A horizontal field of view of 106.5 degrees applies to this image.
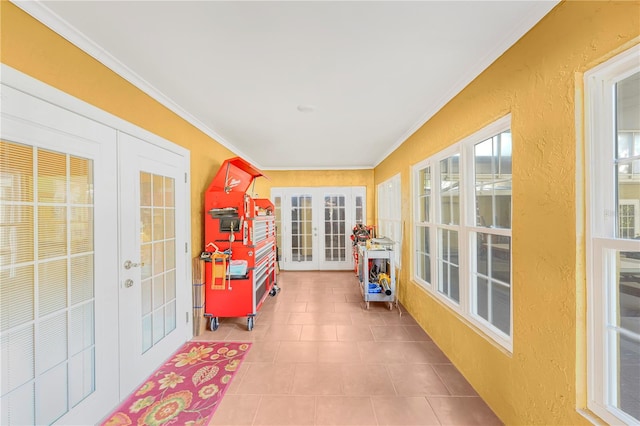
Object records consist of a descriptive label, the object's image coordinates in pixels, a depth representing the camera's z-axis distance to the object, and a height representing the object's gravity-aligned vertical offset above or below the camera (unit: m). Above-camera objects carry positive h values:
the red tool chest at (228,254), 2.88 -0.48
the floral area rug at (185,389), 1.69 -1.44
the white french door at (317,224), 5.90 -0.28
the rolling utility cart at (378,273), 3.55 -0.96
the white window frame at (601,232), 1.09 -0.10
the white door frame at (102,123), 1.22 +0.65
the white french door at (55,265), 1.22 -0.30
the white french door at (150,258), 1.88 -0.39
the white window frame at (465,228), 1.74 -0.14
